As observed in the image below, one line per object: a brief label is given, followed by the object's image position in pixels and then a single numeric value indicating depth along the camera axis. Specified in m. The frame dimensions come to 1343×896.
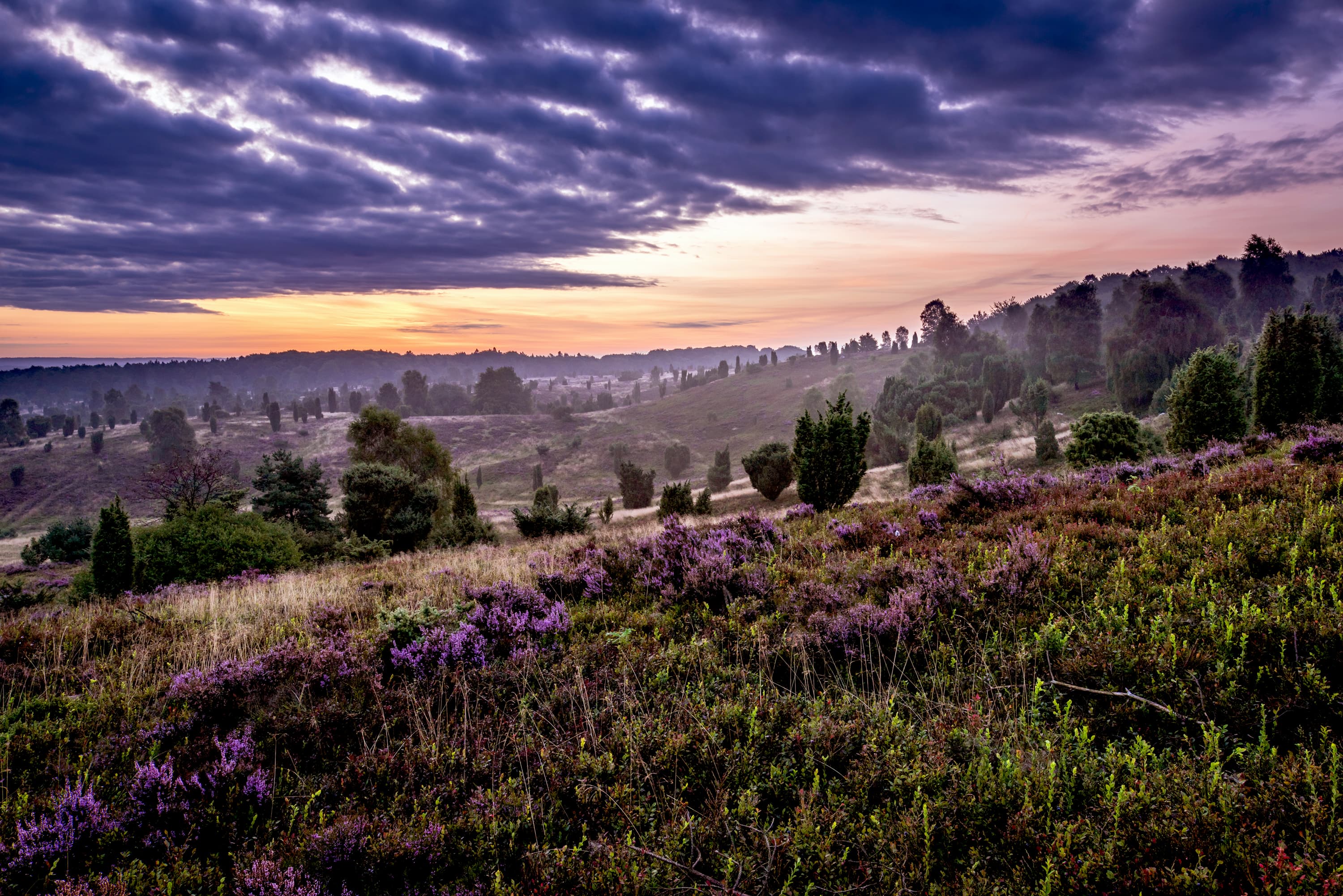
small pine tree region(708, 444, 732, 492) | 65.94
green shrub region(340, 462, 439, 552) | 29.81
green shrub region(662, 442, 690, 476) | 93.56
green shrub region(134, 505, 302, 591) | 15.25
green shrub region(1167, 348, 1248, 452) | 22.38
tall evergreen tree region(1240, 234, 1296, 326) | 99.62
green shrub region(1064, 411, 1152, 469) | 21.66
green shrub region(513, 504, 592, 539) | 29.47
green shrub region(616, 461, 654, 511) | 60.50
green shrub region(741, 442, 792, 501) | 42.84
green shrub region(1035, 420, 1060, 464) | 43.80
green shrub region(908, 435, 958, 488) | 30.86
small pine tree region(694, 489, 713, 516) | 37.41
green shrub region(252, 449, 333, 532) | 33.16
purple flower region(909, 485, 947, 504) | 9.84
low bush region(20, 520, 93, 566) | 40.59
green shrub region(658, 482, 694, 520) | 35.72
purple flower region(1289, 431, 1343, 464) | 7.62
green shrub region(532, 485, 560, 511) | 39.28
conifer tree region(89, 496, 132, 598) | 13.79
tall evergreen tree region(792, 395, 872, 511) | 19.50
